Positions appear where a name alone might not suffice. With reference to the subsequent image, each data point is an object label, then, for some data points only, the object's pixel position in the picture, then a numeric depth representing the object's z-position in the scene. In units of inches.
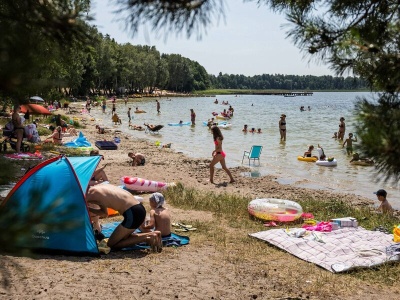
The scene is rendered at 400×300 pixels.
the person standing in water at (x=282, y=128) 1015.2
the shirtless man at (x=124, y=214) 237.0
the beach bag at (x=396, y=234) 261.4
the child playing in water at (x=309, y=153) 745.0
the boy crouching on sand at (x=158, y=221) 257.4
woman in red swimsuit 481.7
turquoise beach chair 701.9
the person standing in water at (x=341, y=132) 987.1
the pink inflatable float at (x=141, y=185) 394.6
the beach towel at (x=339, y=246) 232.5
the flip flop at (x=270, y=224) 308.2
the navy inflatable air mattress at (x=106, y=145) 731.4
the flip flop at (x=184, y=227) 283.6
